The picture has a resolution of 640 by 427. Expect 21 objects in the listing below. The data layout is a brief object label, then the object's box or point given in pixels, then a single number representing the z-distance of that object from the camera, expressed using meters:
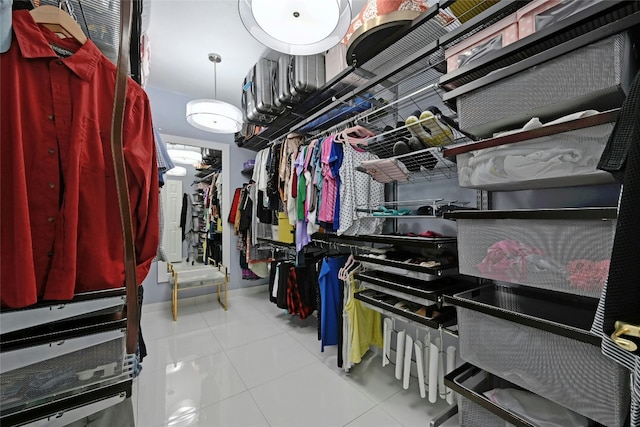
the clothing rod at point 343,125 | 1.74
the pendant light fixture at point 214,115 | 1.97
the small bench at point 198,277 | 2.84
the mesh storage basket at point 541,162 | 0.73
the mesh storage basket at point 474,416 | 0.98
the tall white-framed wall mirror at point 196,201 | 3.21
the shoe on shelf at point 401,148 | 1.34
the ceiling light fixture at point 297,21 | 1.12
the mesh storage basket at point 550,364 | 0.71
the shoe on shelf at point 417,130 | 1.26
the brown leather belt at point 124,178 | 0.56
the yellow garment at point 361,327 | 1.70
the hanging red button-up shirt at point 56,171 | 0.60
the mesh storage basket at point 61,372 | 0.53
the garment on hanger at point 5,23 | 0.59
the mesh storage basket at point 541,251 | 0.73
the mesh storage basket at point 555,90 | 0.71
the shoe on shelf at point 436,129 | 1.20
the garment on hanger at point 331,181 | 1.81
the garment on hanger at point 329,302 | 1.92
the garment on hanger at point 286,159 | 2.38
